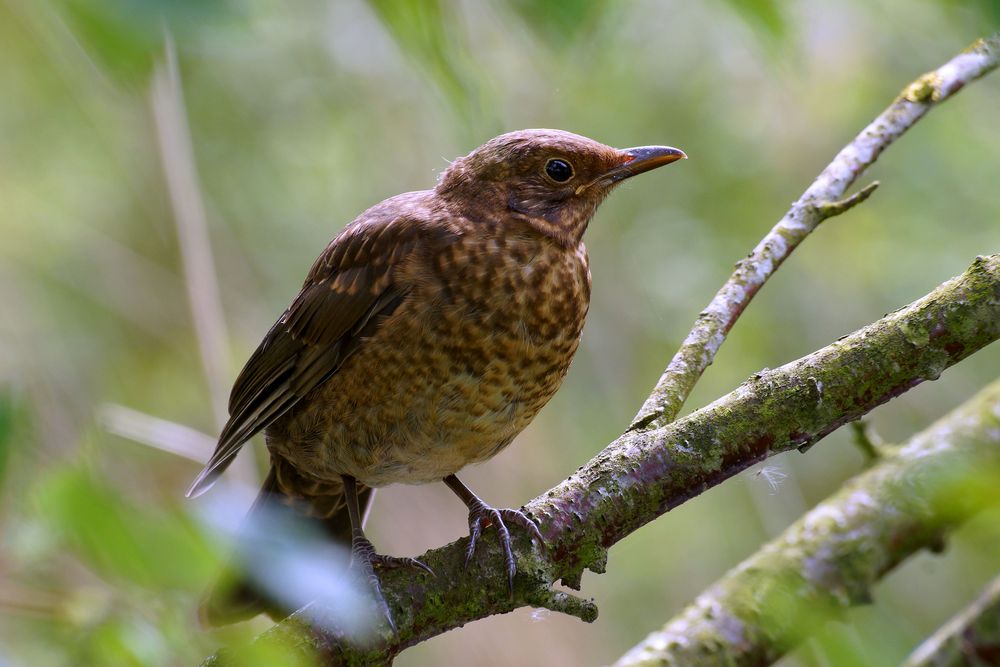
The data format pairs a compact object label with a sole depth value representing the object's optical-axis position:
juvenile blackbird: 5.38
